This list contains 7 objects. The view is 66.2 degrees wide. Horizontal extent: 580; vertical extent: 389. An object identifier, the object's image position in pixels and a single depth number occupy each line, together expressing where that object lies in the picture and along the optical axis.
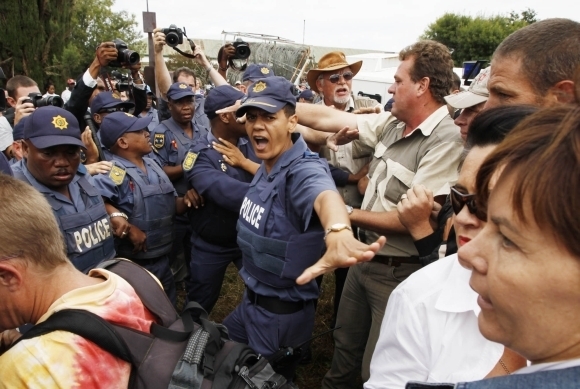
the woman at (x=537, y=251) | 0.61
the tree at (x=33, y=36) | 19.89
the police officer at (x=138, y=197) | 3.21
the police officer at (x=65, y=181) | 2.60
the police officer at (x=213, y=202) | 3.38
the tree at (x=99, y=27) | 36.84
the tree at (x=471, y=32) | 31.69
